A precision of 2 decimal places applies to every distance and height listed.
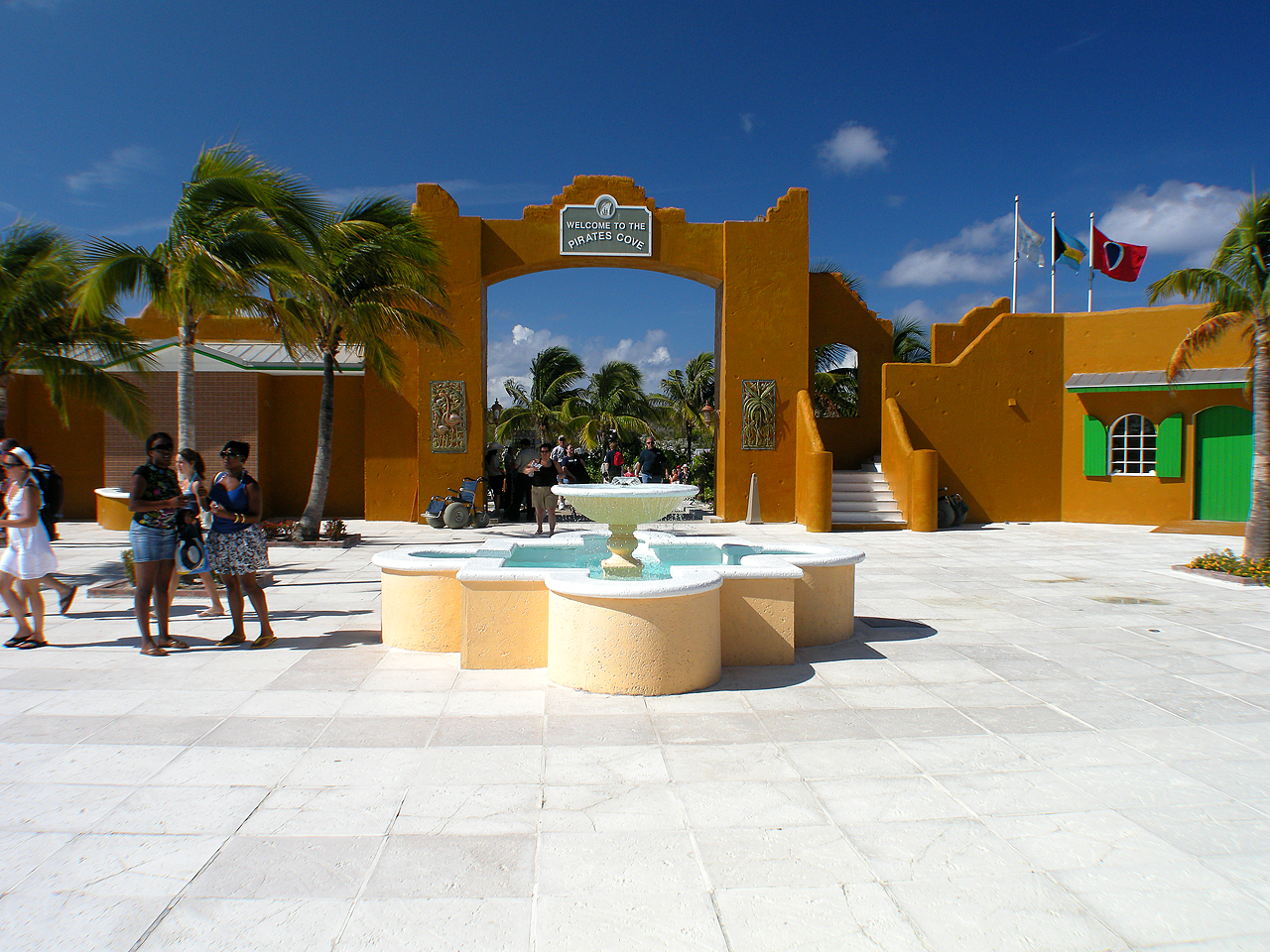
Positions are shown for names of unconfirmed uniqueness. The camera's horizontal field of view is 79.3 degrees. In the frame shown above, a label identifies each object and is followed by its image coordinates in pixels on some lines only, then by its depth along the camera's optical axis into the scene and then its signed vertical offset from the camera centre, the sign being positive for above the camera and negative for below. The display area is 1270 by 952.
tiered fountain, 4.96 -1.04
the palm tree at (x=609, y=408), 24.28 +1.88
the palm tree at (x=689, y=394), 25.64 +2.37
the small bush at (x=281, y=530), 13.33 -1.18
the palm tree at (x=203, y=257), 8.53 +2.37
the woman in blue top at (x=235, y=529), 6.01 -0.53
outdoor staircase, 15.91 -0.81
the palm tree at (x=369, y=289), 12.93 +3.03
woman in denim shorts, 5.84 -0.53
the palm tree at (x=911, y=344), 22.70 +3.61
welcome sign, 16.27 +4.99
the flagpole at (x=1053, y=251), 17.81 +5.01
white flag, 18.14 +5.27
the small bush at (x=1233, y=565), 9.30 -1.23
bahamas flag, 17.70 +4.98
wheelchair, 15.41 -0.94
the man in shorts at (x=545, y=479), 13.90 -0.29
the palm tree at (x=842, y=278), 19.23 +4.99
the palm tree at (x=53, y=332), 11.53 +2.03
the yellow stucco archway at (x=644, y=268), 16.08 +3.04
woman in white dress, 6.18 -0.74
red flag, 17.44 +4.78
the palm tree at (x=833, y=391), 20.44 +1.99
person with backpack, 6.73 -0.33
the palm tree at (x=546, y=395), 24.48 +2.31
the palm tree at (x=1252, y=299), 9.79 +2.20
